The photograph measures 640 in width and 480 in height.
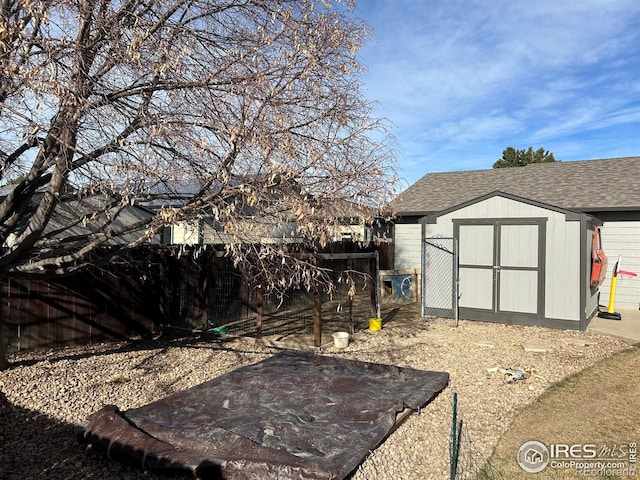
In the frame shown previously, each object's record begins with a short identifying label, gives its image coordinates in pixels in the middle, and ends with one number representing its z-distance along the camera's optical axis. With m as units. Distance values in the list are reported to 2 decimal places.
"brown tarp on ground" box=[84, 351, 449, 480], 3.52
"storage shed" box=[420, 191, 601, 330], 9.16
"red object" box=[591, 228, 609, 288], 9.42
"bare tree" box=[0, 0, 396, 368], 4.21
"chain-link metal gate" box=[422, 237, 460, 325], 10.40
